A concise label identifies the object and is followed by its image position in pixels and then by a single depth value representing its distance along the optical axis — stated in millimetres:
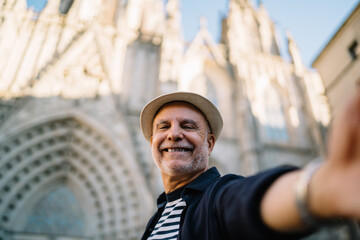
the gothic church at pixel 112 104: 6969
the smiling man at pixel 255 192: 396
